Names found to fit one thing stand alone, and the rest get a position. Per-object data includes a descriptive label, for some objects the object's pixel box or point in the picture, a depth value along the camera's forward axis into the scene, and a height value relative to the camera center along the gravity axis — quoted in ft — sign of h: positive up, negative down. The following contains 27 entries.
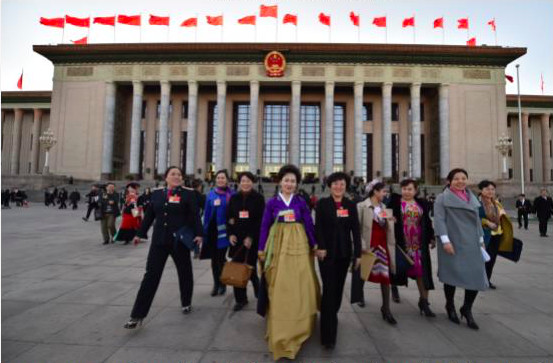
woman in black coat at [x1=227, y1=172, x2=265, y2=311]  14.71 -1.10
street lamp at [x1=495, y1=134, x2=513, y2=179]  92.43 +17.84
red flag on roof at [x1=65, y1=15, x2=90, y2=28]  102.42 +57.37
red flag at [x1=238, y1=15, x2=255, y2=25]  100.01 +57.43
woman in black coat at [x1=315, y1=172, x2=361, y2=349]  11.35 -1.49
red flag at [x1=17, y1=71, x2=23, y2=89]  123.40 +44.80
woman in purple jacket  10.63 -2.32
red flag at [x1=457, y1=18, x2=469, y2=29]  104.47 +60.45
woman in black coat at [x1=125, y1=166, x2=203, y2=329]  13.16 -1.17
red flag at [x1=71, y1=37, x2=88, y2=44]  115.71 +58.13
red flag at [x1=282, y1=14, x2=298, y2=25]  104.82 +60.95
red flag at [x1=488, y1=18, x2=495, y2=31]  104.07 +60.10
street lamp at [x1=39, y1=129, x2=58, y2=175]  96.43 +17.55
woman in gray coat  13.26 -1.60
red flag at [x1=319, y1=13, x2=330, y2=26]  107.31 +62.48
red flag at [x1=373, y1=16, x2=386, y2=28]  106.22 +61.30
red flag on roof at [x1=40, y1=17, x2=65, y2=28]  101.60 +56.53
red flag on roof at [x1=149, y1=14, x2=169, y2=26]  104.63 +59.37
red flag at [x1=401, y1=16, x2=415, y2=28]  104.94 +60.53
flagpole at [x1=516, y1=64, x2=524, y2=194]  80.43 +32.87
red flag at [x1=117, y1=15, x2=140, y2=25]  101.81 +57.93
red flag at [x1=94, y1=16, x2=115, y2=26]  101.80 +57.57
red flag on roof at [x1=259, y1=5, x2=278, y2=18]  99.55 +59.81
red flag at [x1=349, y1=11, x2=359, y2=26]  105.79 +62.50
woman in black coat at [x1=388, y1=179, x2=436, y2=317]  14.28 -1.52
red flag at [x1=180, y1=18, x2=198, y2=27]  101.20 +57.40
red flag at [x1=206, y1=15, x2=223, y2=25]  103.86 +59.51
